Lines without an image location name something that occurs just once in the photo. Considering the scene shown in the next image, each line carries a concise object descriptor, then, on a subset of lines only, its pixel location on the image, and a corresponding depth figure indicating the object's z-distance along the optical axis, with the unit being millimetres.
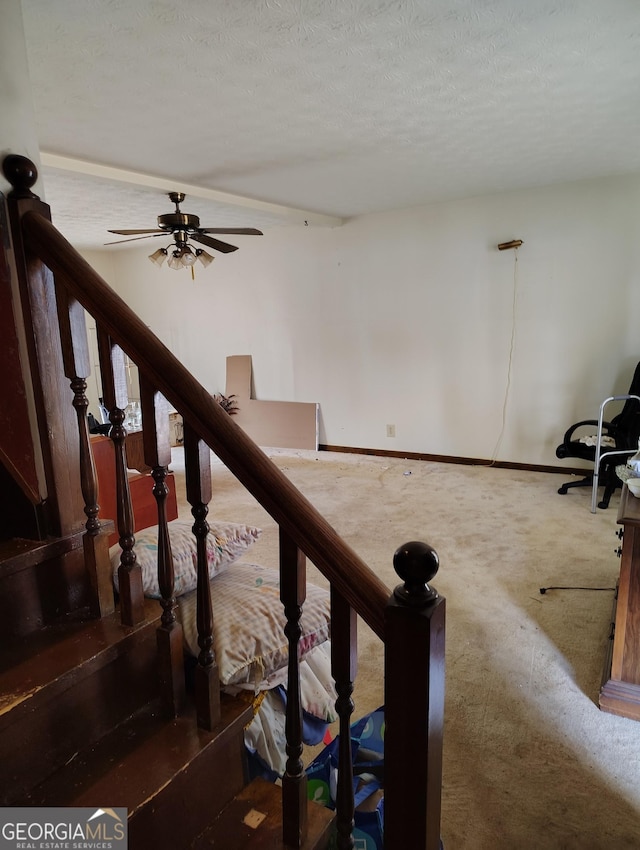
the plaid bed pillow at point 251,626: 1093
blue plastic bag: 1084
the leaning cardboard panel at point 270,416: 5598
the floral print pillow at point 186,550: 1197
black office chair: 3482
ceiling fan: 3148
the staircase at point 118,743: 882
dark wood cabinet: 1736
